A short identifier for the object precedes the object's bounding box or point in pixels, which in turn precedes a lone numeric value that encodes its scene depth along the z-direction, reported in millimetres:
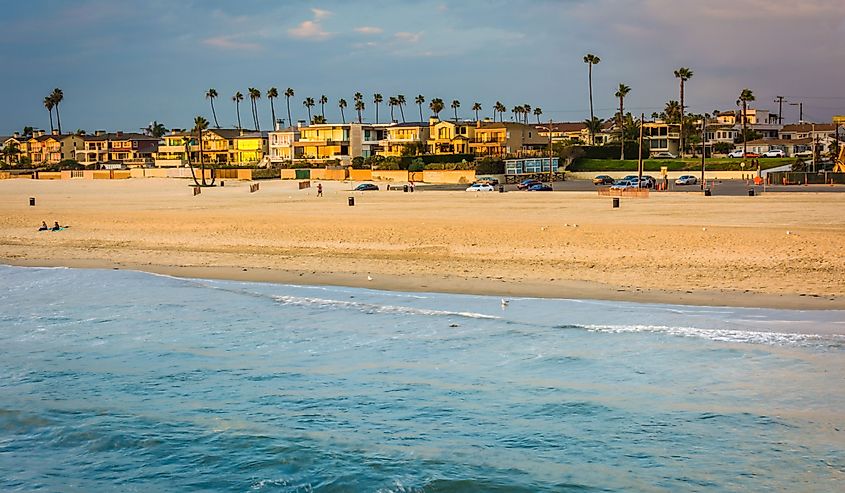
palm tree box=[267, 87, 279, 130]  156625
